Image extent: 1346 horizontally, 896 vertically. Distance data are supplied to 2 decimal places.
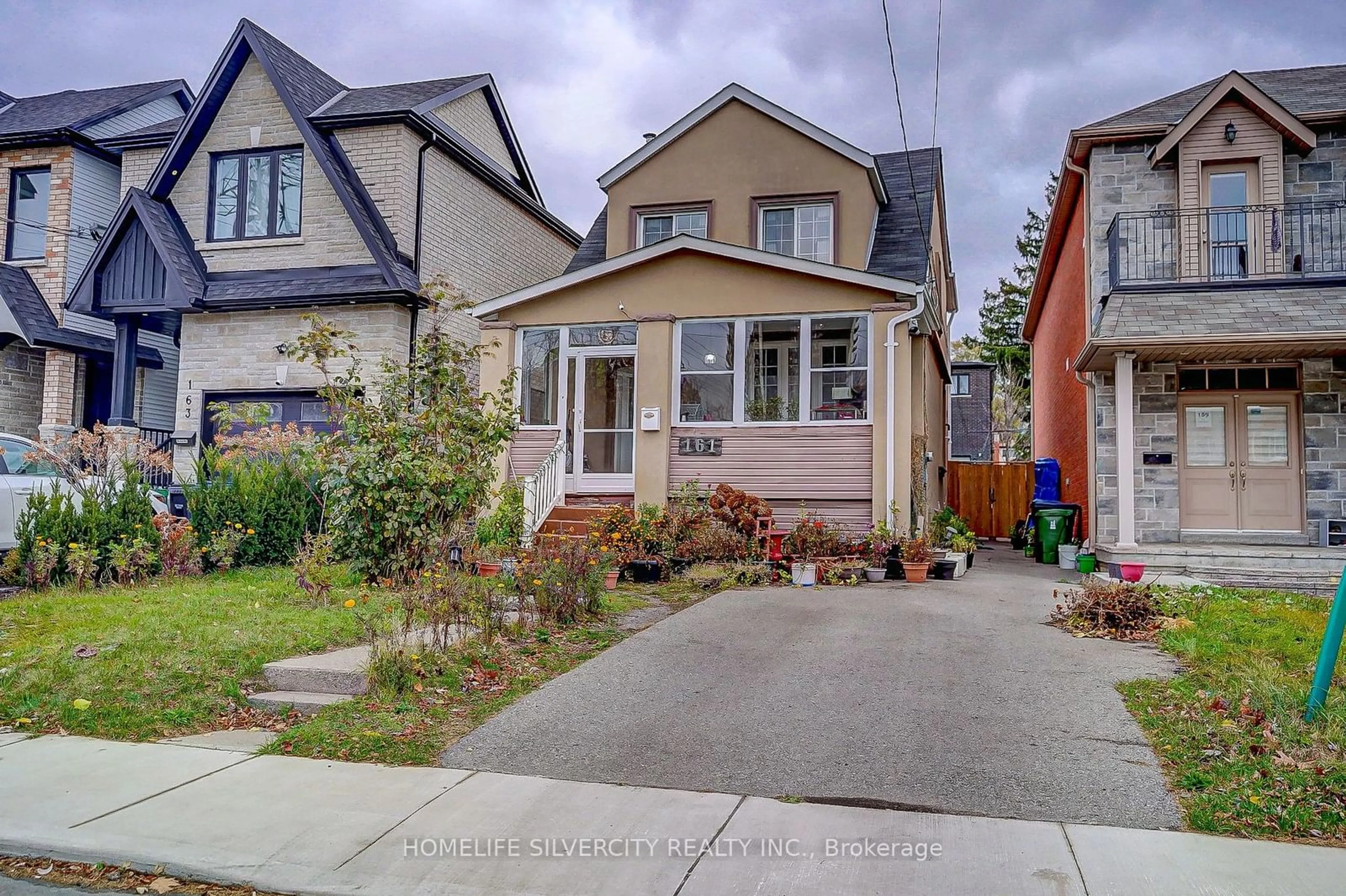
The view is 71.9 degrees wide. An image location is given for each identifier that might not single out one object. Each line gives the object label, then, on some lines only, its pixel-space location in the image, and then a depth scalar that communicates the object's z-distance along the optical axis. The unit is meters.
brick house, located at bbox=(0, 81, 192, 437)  16.20
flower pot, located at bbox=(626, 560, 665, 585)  10.95
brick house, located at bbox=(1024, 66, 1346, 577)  12.46
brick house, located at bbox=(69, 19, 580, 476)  14.62
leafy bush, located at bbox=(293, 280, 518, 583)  8.52
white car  9.66
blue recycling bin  17.77
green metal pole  4.88
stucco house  12.67
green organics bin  15.23
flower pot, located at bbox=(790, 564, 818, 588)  10.85
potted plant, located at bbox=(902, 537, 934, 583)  11.46
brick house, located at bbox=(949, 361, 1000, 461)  34.78
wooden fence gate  23.00
